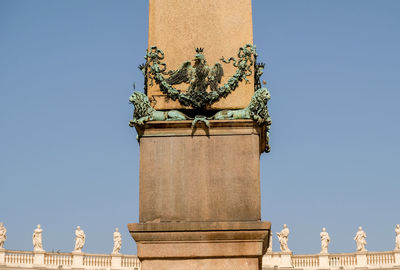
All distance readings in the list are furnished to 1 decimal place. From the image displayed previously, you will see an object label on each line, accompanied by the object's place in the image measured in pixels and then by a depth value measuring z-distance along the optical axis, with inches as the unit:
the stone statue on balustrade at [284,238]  1772.9
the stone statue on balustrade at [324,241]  1745.8
